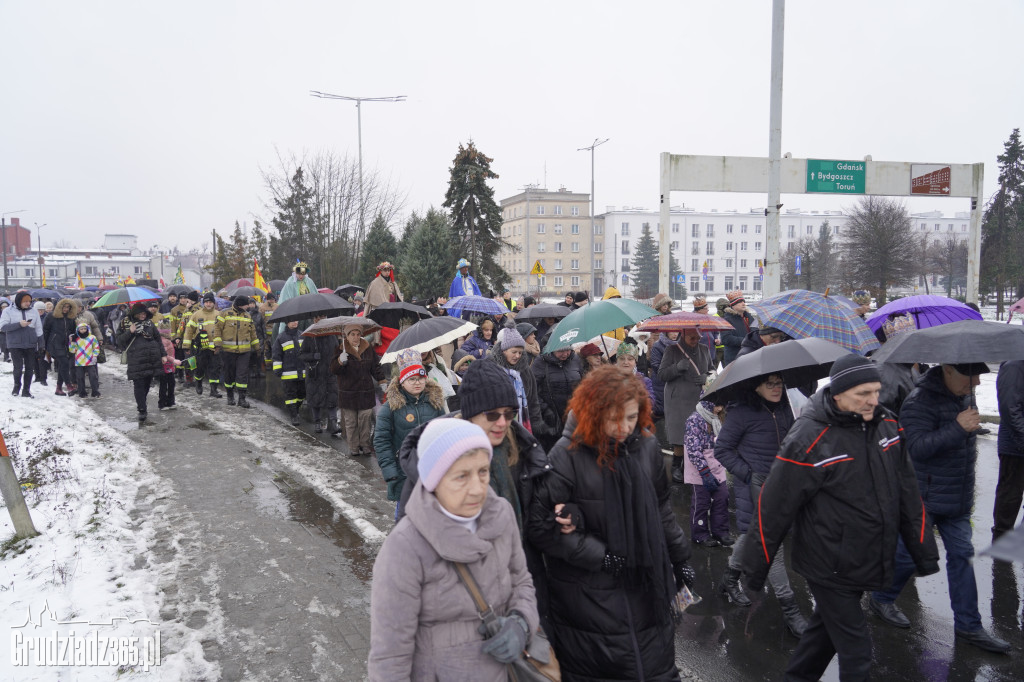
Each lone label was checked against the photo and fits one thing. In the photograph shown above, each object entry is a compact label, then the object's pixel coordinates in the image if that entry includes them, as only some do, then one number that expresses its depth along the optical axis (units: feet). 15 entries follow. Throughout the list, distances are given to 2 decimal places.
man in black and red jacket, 11.43
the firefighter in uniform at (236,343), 43.83
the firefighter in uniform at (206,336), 45.70
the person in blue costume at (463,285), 51.65
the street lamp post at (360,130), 97.86
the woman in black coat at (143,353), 39.47
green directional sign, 63.67
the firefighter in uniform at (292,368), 39.09
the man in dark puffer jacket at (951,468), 14.57
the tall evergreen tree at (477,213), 94.79
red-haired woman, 10.62
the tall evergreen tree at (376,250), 102.58
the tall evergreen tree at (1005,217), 122.90
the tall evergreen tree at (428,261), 90.07
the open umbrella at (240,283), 79.05
